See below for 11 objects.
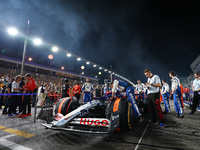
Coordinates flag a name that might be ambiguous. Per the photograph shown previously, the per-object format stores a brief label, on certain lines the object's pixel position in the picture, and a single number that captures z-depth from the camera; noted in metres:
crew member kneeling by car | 3.81
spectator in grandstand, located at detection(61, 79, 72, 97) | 6.05
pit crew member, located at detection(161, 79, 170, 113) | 5.65
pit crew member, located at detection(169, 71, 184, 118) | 4.75
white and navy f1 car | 2.35
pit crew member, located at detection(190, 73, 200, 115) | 5.19
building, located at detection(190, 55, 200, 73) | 25.11
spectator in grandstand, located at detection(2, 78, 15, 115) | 5.11
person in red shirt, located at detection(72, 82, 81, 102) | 7.47
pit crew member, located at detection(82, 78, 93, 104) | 7.42
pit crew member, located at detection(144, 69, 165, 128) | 3.52
